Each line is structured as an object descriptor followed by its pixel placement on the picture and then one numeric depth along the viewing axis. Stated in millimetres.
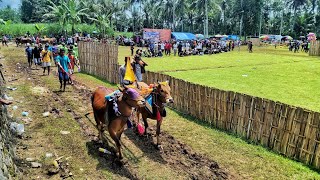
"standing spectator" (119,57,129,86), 9662
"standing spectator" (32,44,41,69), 21003
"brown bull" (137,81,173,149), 7148
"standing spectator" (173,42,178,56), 34125
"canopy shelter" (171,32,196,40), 51219
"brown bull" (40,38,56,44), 35938
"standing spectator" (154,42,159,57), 32384
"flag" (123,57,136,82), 8867
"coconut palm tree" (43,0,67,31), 35375
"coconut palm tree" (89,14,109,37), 46931
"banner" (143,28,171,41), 45344
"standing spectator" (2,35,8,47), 37125
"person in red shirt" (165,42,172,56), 34656
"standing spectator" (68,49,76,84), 16656
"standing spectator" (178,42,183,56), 33222
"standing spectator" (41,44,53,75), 17569
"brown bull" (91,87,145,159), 6148
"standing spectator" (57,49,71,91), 13219
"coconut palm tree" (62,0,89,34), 35525
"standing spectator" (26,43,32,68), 20562
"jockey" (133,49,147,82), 10038
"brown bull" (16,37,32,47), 37194
